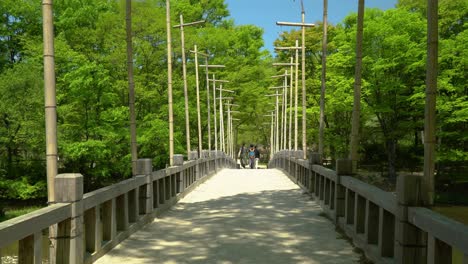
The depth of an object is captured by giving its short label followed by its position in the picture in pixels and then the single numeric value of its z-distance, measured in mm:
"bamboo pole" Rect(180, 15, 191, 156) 18122
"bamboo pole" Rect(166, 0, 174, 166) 12409
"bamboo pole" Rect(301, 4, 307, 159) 17278
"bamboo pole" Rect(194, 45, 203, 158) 23995
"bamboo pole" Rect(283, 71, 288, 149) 31741
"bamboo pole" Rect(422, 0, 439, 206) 4656
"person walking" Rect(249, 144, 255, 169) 33281
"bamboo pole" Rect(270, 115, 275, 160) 51838
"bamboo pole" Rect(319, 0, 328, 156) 11757
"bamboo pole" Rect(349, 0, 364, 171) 7914
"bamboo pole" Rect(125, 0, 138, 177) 8352
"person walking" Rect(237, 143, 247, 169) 37406
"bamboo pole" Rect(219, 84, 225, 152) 38594
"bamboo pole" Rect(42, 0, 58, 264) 4770
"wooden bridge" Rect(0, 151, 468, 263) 3826
